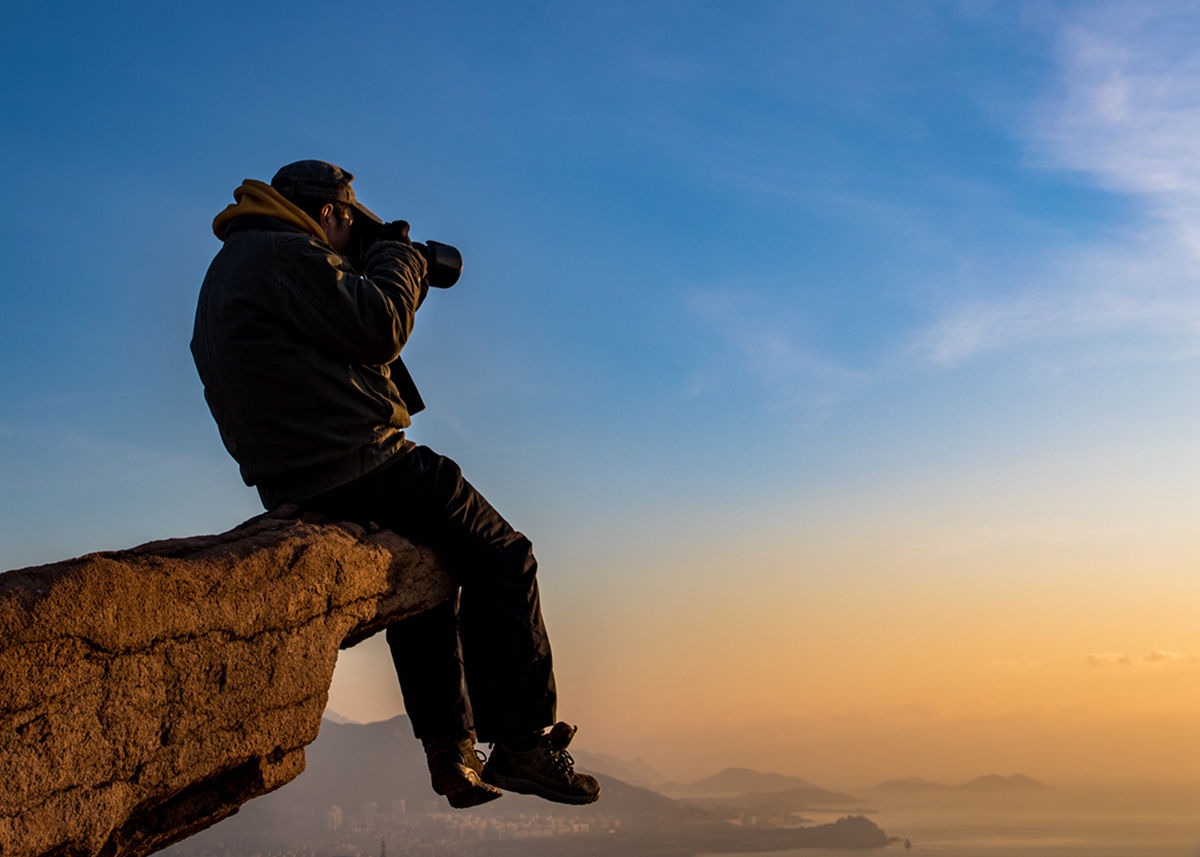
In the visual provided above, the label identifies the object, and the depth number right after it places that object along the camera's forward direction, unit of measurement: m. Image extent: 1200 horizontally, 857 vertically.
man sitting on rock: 4.83
